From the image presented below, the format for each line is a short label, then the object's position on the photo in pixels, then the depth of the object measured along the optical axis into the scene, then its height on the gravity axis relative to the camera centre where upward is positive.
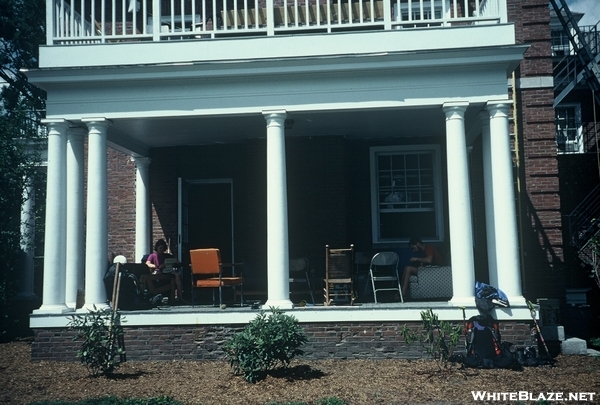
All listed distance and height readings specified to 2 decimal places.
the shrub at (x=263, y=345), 8.02 -1.31
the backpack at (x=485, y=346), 8.63 -1.51
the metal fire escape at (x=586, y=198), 13.04 +1.02
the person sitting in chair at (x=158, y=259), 11.85 -0.20
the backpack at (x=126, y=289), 10.03 -0.66
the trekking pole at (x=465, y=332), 8.86 -1.33
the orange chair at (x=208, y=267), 10.07 -0.33
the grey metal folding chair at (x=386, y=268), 10.40 -0.50
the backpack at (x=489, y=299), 8.98 -0.87
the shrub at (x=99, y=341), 8.58 -1.29
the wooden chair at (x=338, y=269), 10.12 -0.42
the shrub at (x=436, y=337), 8.62 -1.38
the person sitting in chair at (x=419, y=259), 10.88 -0.32
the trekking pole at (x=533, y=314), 9.01 -1.12
